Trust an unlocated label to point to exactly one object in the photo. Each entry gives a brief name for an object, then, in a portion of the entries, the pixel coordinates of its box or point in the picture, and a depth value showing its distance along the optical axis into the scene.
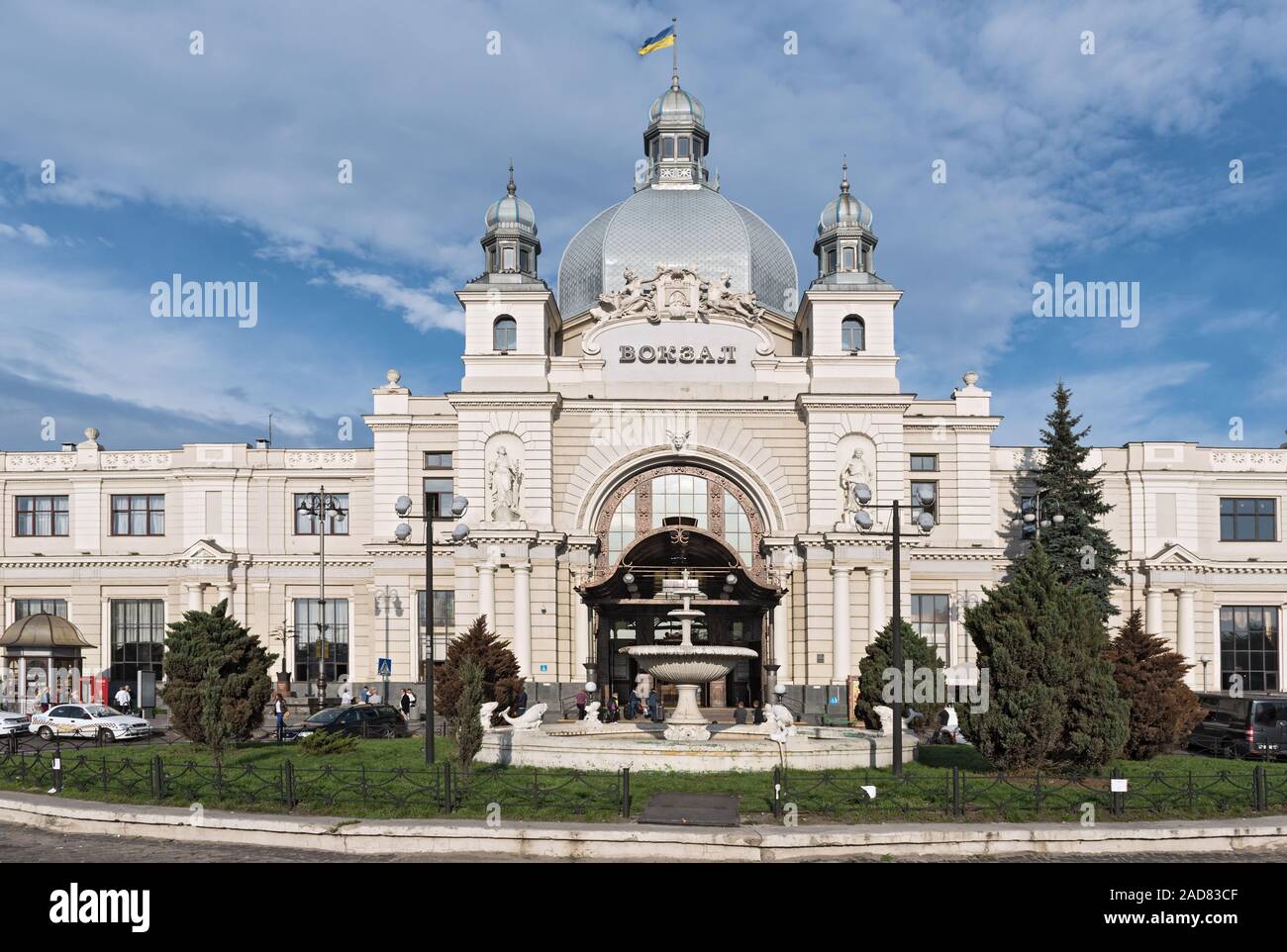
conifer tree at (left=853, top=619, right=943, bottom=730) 33.28
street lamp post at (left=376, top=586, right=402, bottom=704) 46.12
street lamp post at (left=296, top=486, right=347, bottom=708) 46.75
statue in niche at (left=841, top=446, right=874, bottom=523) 43.88
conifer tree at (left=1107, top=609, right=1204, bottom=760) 24.45
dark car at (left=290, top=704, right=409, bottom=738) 33.25
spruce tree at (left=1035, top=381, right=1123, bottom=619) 46.25
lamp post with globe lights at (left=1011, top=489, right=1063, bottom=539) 43.81
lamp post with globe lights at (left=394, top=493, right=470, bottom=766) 22.48
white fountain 27.02
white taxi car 34.59
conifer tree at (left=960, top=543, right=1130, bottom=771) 20.86
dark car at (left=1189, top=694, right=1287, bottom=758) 28.86
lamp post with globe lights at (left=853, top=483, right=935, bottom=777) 21.83
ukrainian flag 56.66
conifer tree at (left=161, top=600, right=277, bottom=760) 26.02
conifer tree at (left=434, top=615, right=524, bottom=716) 32.72
